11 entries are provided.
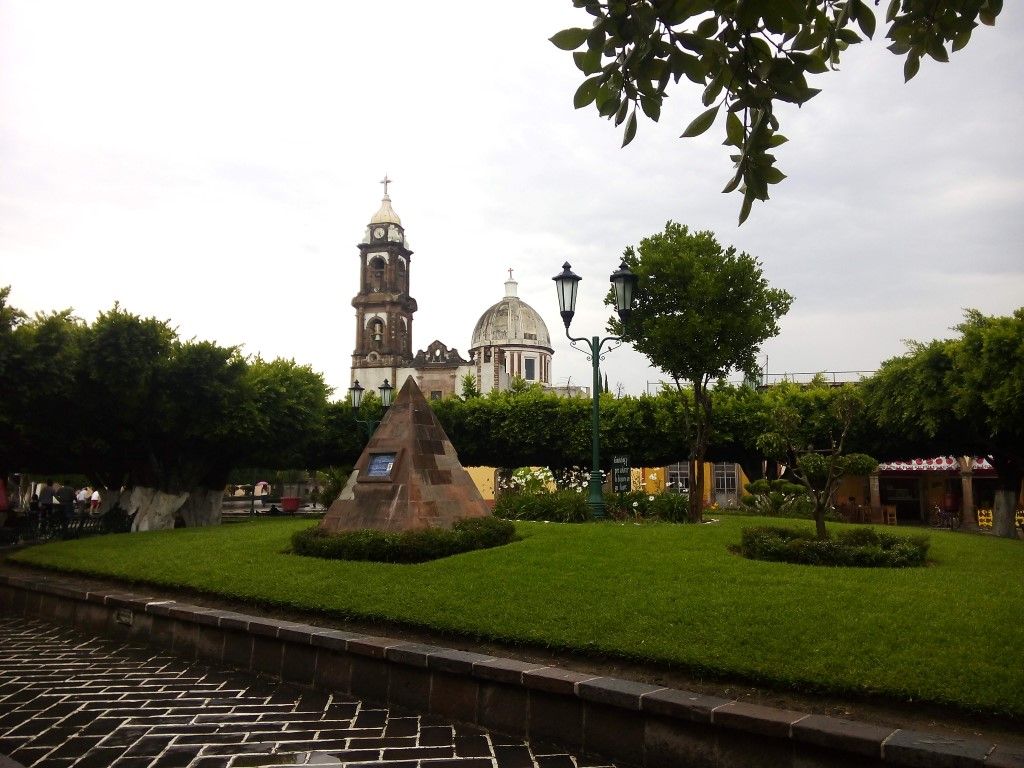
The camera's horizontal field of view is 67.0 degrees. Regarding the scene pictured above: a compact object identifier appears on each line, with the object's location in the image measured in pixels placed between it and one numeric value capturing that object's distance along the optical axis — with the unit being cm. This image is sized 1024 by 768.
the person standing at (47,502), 2266
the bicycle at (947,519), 2786
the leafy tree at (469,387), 3724
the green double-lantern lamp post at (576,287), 1386
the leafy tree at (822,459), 1090
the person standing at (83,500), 3158
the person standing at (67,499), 2320
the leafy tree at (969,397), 1735
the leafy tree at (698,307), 1612
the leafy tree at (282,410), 2188
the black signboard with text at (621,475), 1717
